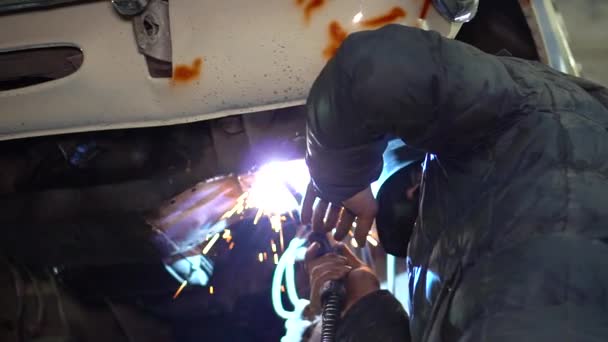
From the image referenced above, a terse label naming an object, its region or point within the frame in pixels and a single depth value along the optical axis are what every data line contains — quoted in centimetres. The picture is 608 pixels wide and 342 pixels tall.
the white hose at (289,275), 162
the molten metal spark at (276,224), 206
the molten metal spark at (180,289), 194
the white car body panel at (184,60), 127
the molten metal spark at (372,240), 177
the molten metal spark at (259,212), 170
